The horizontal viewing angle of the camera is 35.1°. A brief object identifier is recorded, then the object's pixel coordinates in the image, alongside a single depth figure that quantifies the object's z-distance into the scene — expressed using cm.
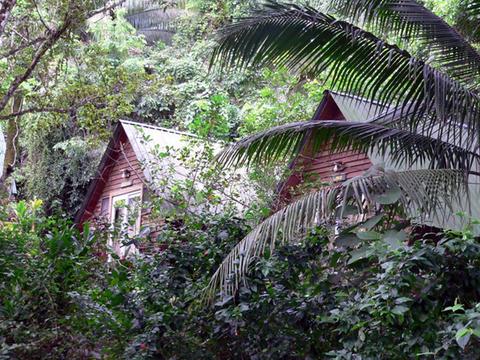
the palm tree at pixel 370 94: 648
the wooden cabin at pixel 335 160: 1310
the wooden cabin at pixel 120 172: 1794
